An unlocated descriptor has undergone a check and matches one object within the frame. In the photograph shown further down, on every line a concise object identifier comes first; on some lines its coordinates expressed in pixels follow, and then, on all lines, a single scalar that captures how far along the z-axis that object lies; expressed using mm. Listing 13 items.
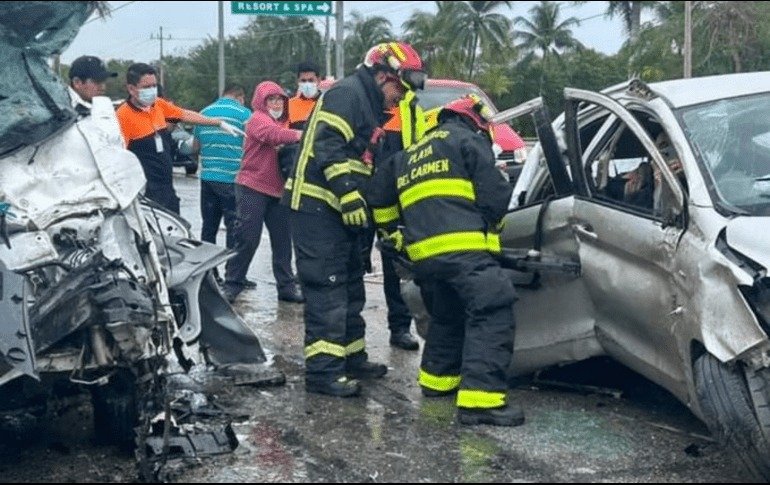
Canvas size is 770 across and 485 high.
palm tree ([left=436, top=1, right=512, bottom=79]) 50250
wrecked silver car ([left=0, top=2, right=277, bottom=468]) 4594
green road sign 26702
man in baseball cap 7559
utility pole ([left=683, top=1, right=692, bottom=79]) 20531
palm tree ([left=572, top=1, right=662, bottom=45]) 44866
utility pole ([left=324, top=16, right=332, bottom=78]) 30103
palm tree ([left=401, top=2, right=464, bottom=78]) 46438
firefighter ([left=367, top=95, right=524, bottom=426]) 5648
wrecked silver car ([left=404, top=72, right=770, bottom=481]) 4527
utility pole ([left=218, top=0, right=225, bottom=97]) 35944
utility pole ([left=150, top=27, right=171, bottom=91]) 74838
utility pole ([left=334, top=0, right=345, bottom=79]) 25233
